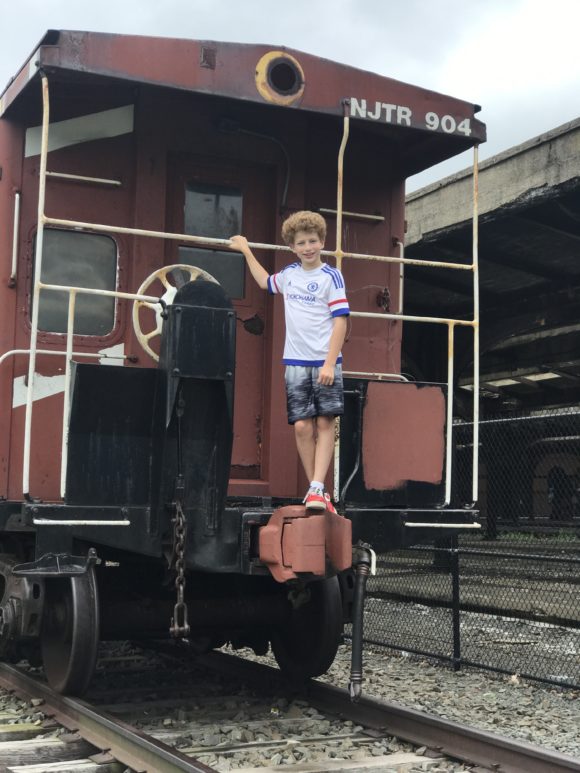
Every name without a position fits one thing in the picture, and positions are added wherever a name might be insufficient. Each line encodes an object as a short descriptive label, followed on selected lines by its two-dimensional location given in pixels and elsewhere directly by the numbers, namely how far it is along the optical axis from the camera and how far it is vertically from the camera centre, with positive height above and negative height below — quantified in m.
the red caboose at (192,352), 4.89 +0.73
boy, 4.88 +0.72
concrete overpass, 10.34 +2.98
